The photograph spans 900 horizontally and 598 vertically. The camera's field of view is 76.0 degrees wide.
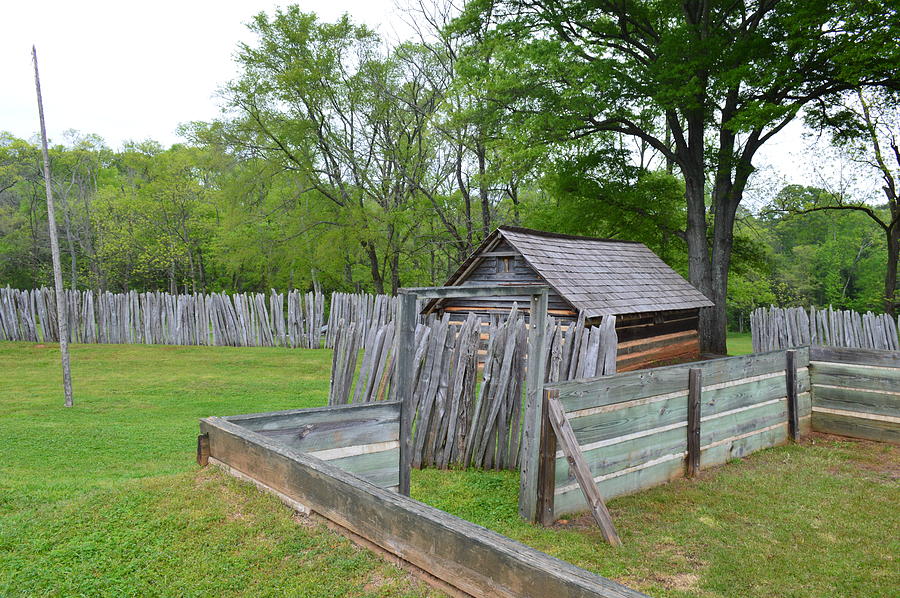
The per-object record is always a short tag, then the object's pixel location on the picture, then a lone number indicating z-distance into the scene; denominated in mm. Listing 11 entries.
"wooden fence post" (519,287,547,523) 5012
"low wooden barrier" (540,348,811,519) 5145
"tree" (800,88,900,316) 17641
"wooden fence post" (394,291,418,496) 4508
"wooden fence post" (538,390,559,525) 4891
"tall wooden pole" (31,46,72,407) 9484
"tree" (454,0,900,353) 15547
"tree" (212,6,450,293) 27312
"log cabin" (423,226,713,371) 13125
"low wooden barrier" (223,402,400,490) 3857
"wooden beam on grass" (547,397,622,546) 4633
